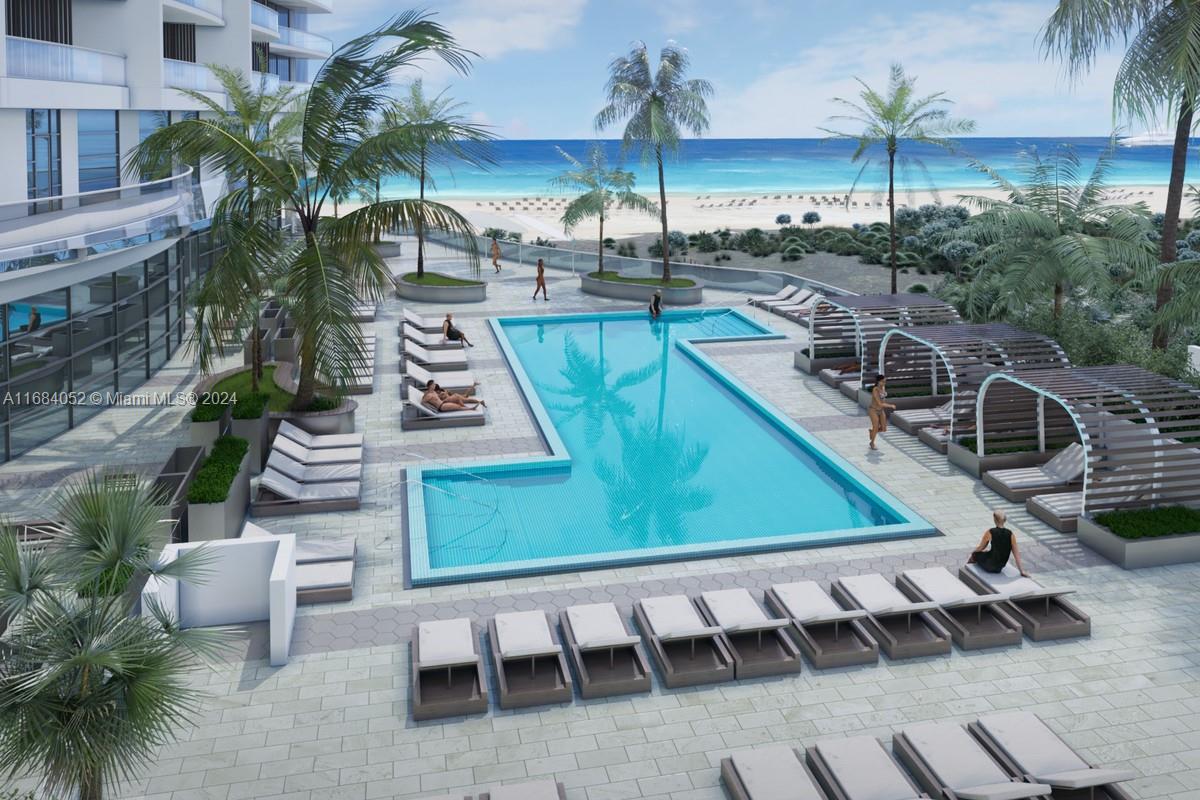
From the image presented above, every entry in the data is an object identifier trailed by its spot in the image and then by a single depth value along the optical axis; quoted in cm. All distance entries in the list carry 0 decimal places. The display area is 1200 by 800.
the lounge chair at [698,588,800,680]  958
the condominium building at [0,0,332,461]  1310
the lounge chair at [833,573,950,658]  994
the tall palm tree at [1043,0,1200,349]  1586
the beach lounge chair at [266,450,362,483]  1389
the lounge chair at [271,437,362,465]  1441
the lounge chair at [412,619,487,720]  888
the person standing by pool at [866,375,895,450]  1598
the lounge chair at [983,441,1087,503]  1398
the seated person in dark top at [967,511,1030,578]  1117
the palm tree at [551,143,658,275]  3083
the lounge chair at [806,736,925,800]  758
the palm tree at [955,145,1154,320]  1756
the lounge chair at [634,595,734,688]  946
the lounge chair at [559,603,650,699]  927
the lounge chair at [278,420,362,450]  1498
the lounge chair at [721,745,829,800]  758
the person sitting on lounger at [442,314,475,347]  2247
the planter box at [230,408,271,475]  1454
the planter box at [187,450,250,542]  1166
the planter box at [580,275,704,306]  2900
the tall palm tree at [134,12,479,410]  1378
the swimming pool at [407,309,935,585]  1261
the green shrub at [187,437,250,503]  1174
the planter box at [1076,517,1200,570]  1191
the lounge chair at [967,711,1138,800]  758
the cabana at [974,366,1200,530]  1254
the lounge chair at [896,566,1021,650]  1015
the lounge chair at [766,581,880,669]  977
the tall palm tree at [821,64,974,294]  2442
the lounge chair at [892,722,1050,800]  750
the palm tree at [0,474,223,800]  537
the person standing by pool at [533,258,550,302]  2944
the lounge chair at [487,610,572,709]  907
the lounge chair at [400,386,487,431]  1714
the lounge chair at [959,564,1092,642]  1027
